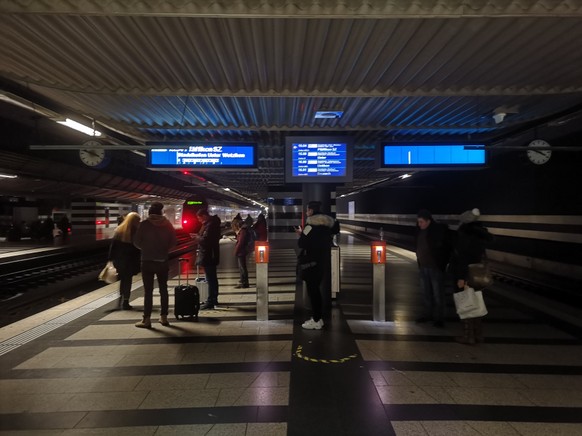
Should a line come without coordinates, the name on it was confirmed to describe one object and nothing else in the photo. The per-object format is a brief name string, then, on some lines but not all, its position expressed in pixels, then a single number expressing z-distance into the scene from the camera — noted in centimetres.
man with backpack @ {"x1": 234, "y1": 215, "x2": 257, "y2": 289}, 856
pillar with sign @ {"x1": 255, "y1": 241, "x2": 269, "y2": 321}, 587
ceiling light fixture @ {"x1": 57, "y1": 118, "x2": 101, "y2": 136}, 760
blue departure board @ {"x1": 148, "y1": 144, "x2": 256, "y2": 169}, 770
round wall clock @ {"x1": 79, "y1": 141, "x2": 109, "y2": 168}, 816
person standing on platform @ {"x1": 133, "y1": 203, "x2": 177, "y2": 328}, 547
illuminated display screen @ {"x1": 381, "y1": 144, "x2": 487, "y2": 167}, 758
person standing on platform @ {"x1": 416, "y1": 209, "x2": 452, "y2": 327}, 549
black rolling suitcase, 600
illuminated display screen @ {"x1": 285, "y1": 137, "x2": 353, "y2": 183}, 738
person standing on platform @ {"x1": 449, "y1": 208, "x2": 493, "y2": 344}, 475
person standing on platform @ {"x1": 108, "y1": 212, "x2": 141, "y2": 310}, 652
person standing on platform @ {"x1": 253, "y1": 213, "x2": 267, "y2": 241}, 1035
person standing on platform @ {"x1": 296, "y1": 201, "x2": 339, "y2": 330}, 518
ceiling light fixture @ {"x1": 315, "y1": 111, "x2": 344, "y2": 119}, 686
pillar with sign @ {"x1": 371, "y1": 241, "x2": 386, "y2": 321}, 581
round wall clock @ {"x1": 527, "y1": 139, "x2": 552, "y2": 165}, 764
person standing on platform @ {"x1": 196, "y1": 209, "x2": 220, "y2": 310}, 649
